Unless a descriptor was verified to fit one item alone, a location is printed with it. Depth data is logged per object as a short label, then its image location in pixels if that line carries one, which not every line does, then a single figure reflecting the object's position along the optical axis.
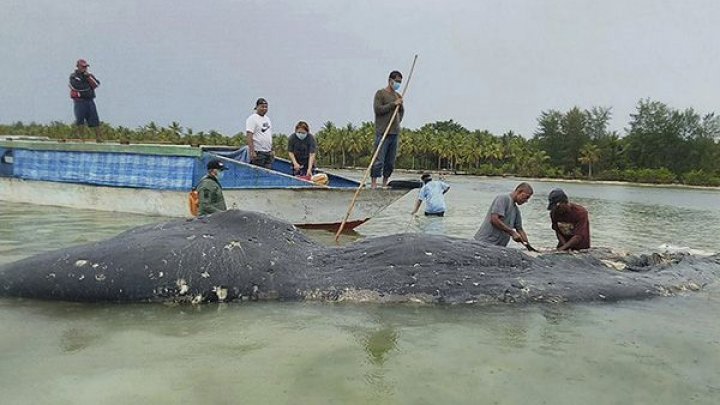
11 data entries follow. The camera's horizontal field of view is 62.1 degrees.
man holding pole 10.48
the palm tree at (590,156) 82.94
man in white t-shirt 11.41
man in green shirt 7.96
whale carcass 4.93
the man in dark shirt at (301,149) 12.38
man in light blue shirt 14.14
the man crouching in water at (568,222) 7.68
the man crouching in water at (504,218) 7.60
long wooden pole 10.13
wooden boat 11.48
